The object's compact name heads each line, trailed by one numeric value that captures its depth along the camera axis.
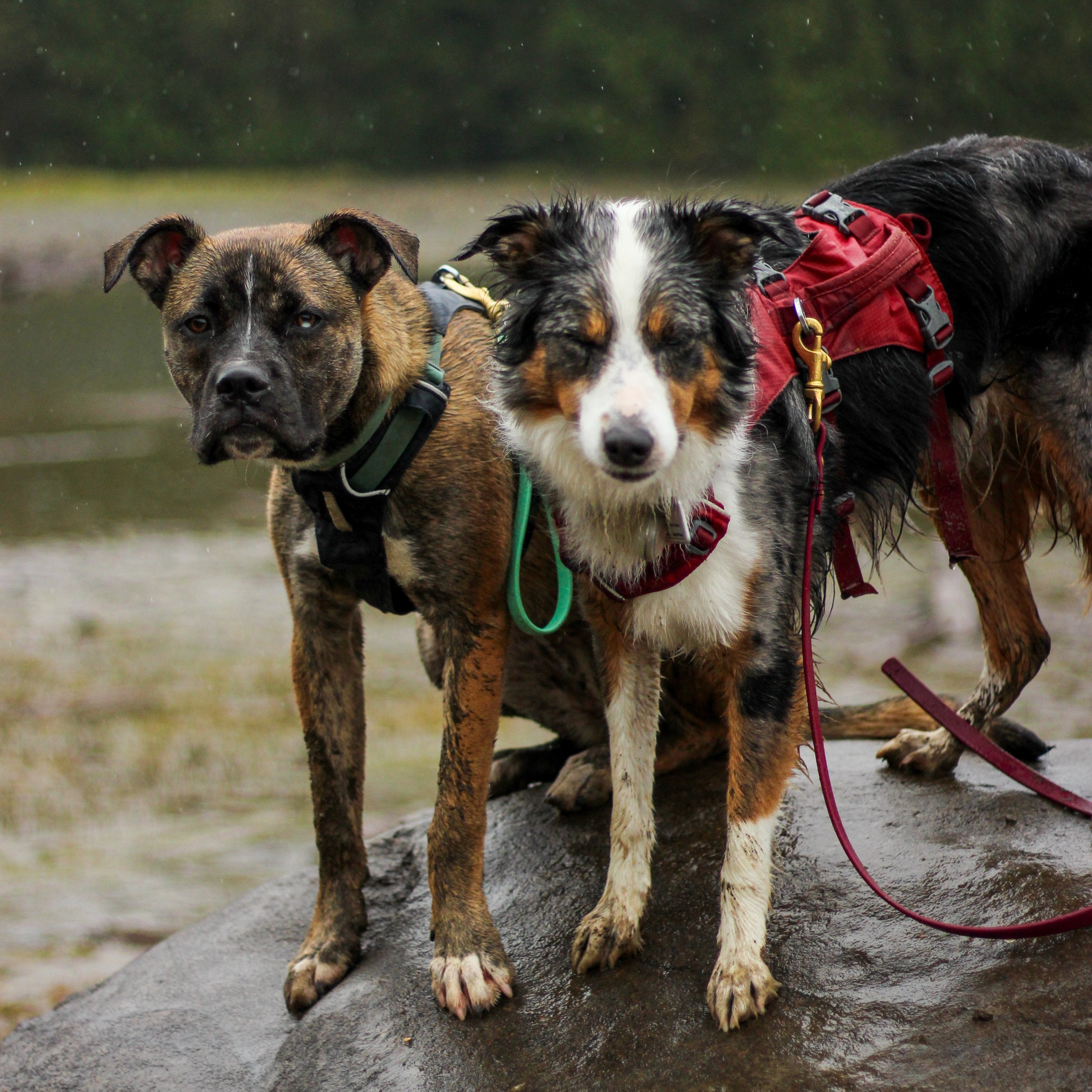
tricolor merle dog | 2.93
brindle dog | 3.39
